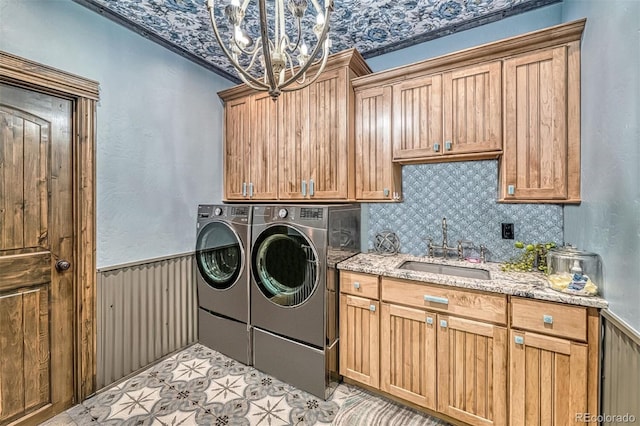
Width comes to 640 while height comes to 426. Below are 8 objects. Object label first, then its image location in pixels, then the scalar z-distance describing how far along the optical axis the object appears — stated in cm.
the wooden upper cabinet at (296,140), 224
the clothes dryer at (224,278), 233
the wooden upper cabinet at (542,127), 163
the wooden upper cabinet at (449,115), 183
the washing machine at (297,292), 195
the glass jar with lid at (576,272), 138
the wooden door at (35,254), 164
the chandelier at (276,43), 102
